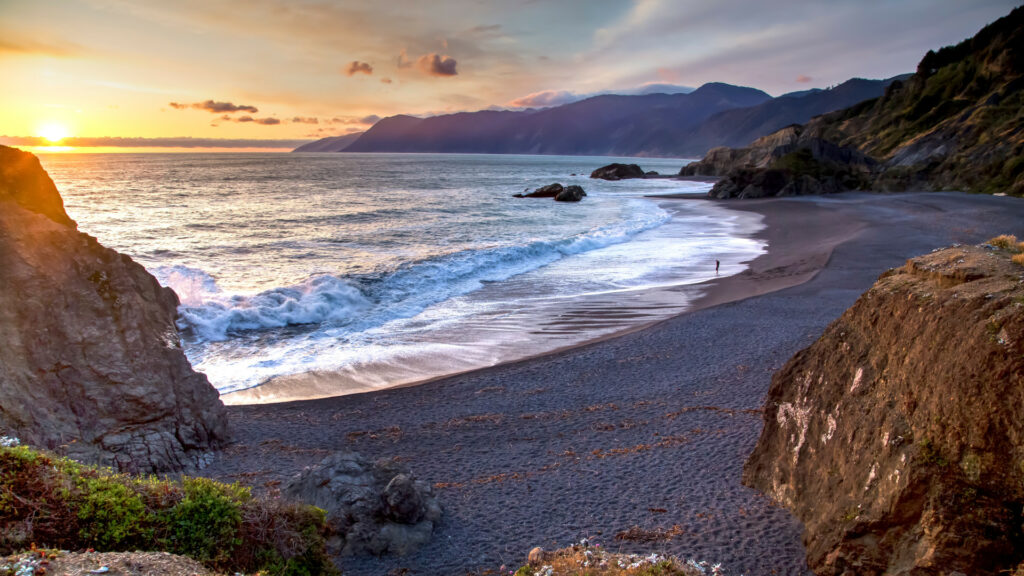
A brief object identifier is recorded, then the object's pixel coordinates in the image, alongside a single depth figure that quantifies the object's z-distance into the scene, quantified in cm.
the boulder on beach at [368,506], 614
